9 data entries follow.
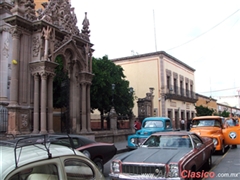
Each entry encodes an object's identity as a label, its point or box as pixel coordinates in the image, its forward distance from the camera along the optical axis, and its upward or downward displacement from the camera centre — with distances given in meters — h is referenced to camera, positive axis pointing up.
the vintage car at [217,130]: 11.77 -0.87
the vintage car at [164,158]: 5.74 -1.09
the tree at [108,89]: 21.32 +2.08
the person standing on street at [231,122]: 14.18 -0.55
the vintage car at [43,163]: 2.72 -0.56
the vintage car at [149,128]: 13.53 -0.83
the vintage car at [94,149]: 8.02 -1.11
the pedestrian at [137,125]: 19.83 -0.92
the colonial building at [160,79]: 34.91 +4.78
